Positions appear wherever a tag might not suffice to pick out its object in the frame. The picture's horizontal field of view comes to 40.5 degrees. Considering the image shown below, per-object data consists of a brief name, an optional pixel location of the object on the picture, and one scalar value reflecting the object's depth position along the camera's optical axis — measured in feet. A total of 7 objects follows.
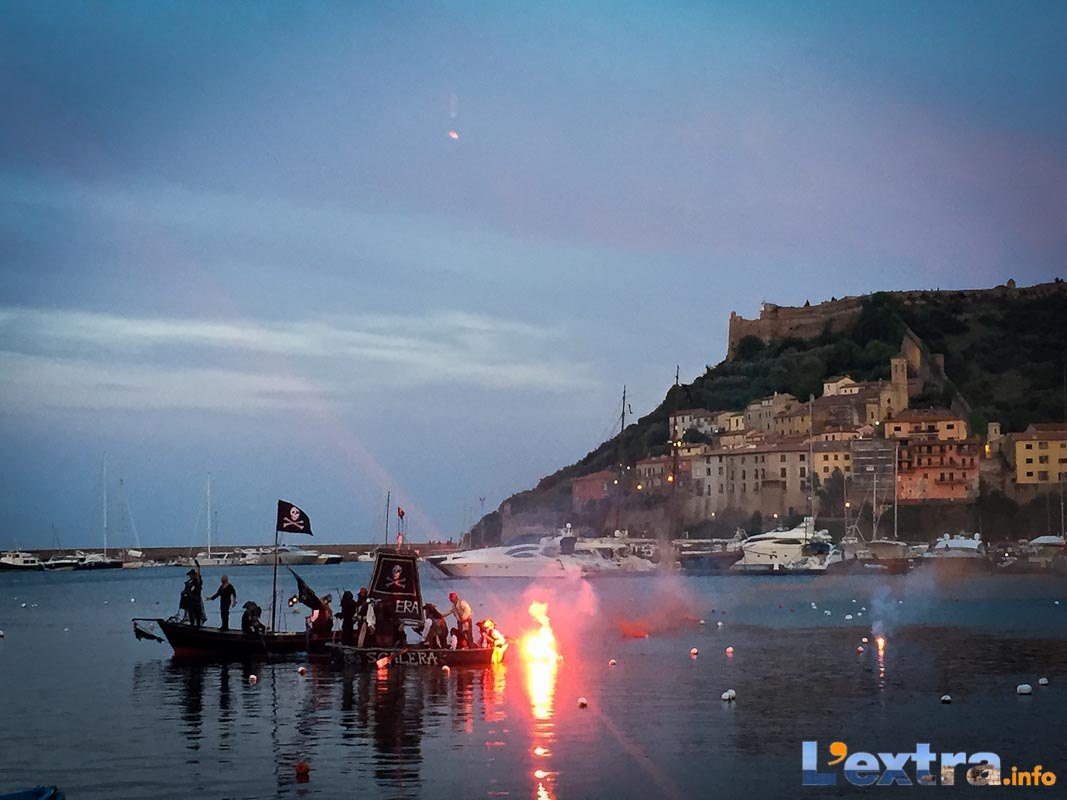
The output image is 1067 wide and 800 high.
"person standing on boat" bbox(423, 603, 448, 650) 123.95
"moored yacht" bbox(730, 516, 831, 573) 430.00
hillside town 541.34
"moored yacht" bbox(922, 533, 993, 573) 401.29
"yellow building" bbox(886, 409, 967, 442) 562.25
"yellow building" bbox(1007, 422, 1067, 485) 541.34
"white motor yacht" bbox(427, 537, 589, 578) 370.94
